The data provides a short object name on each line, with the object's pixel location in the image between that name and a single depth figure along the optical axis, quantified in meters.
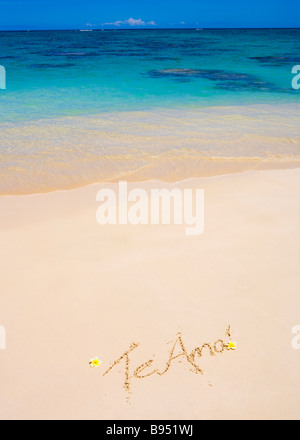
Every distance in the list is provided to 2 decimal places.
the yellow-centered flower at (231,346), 2.17
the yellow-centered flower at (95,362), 2.06
